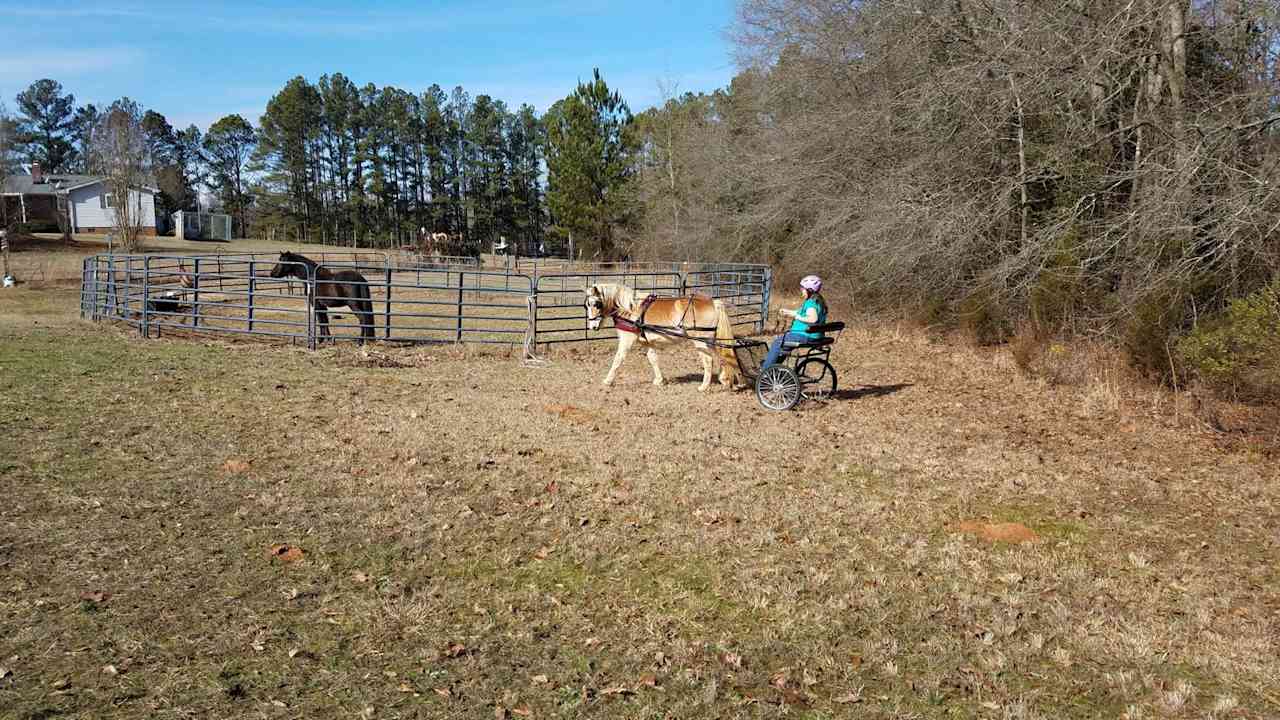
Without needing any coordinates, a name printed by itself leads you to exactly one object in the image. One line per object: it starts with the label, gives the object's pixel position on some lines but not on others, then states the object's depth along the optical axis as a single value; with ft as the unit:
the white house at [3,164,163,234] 185.26
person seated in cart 33.22
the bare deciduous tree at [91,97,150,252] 134.19
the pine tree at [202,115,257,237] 262.47
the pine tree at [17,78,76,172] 252.42
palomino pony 36.91
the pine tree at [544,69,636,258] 151.64
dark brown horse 49.32
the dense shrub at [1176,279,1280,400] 28.19
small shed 198.08
